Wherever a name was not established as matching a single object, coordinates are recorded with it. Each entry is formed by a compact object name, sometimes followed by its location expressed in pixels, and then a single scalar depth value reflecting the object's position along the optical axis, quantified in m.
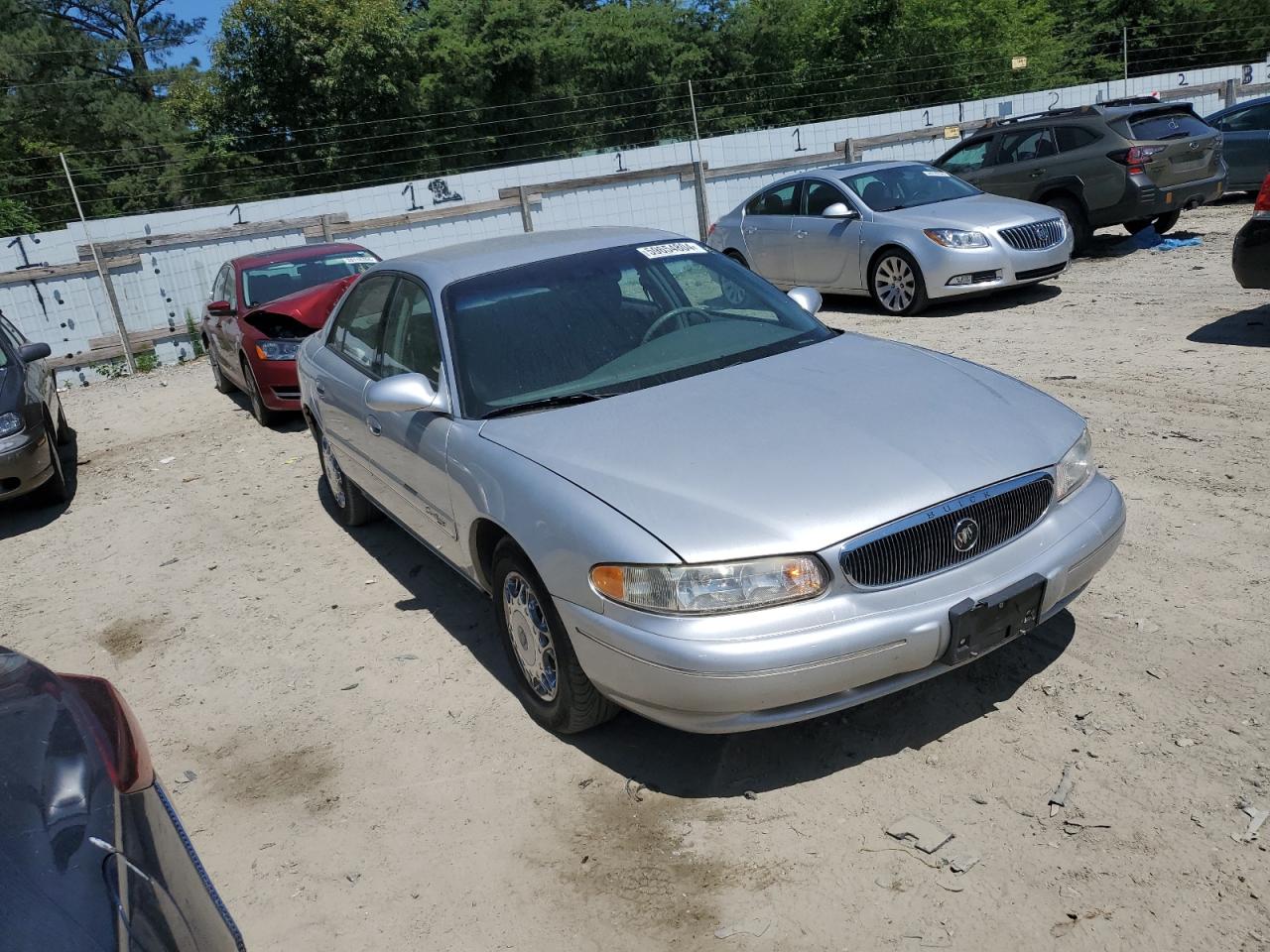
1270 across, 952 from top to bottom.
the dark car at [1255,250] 7.47
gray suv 11.87
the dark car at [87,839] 1.69
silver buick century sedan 2.99
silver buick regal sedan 9.95
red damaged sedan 9.14
